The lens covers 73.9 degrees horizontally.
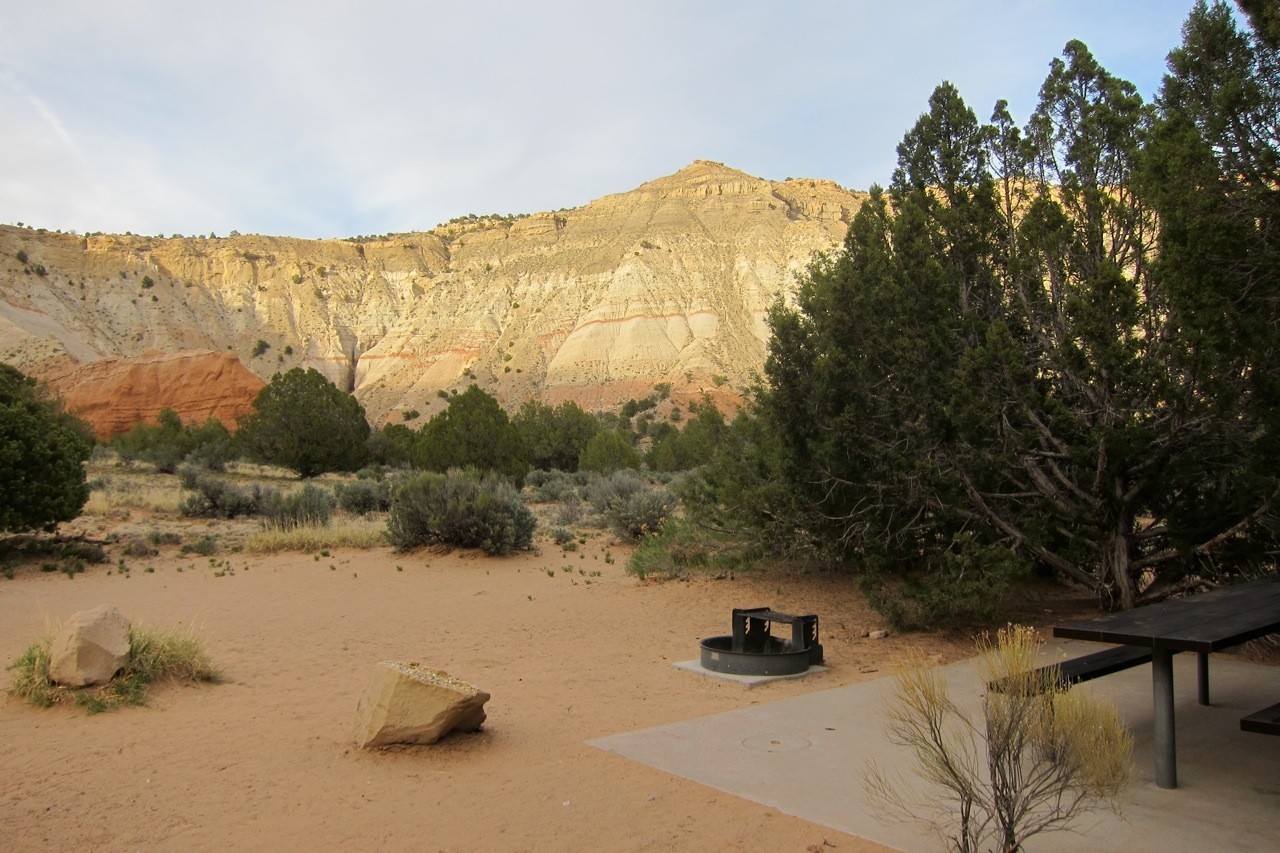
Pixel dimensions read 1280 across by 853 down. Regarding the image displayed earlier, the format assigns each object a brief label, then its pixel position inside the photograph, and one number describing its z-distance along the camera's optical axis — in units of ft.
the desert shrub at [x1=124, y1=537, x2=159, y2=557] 51.39
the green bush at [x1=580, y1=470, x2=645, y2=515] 66.33
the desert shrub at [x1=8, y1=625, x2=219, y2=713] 21.03
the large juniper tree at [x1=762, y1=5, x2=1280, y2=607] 24.53
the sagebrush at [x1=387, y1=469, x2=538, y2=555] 53.62
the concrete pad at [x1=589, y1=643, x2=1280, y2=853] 13.15
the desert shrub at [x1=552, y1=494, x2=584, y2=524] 71.87
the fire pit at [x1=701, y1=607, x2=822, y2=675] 25.49
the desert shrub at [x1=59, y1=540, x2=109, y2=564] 49.01
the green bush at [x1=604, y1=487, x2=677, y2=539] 60.18
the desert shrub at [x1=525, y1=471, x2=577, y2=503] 89.10
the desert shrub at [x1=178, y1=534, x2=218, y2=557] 53.06
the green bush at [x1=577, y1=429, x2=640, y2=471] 122.93
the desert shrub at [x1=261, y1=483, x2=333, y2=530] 60.89
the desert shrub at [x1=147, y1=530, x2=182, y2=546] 55.11
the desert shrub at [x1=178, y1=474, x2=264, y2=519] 69.26
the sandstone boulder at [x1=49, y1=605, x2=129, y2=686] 21.35
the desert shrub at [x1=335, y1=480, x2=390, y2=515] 72.79
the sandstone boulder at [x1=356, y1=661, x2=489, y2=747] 17.75
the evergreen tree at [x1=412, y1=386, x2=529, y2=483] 86.69
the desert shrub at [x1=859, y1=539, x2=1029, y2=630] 27.58
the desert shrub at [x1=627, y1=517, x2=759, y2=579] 43.62
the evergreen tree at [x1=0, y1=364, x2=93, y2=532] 46.37
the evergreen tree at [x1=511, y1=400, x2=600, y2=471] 142.00
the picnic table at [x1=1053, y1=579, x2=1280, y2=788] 14.26
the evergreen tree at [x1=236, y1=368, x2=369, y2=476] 107.96
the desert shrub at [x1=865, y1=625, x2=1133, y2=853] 11.15
